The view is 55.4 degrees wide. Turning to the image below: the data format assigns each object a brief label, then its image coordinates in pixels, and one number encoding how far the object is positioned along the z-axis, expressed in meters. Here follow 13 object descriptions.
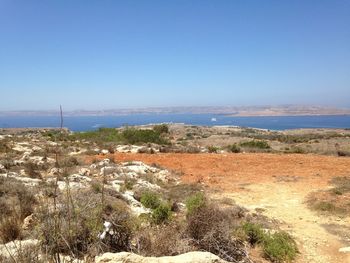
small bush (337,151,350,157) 19.95
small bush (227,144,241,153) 21.77
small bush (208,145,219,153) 21.59
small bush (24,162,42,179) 10.32
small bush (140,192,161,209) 8.08
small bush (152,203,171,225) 6.80
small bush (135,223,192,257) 4.77
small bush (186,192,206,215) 6.44
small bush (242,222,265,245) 6.72
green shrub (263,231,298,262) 6.11
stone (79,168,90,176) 11.92
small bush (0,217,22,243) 4.72
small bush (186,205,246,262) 5.46
